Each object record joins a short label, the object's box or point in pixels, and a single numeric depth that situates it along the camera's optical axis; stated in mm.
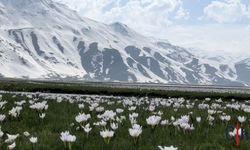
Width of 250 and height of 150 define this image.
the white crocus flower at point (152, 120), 9252
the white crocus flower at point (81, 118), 9617
